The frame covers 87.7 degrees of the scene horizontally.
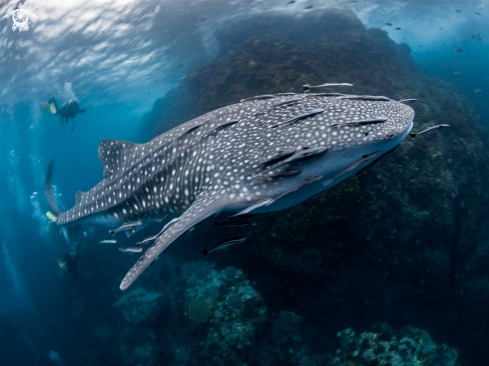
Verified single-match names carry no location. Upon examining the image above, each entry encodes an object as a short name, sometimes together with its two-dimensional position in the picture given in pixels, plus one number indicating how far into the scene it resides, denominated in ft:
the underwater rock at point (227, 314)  20.21
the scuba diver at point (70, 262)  41.19
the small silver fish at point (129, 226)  14.19
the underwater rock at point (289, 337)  20.03
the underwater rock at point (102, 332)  36.62
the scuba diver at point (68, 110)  53.27
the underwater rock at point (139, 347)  27.02
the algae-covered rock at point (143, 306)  29.37
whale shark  7.42
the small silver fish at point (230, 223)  8.97
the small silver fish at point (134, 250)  11.53
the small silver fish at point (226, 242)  9.44
